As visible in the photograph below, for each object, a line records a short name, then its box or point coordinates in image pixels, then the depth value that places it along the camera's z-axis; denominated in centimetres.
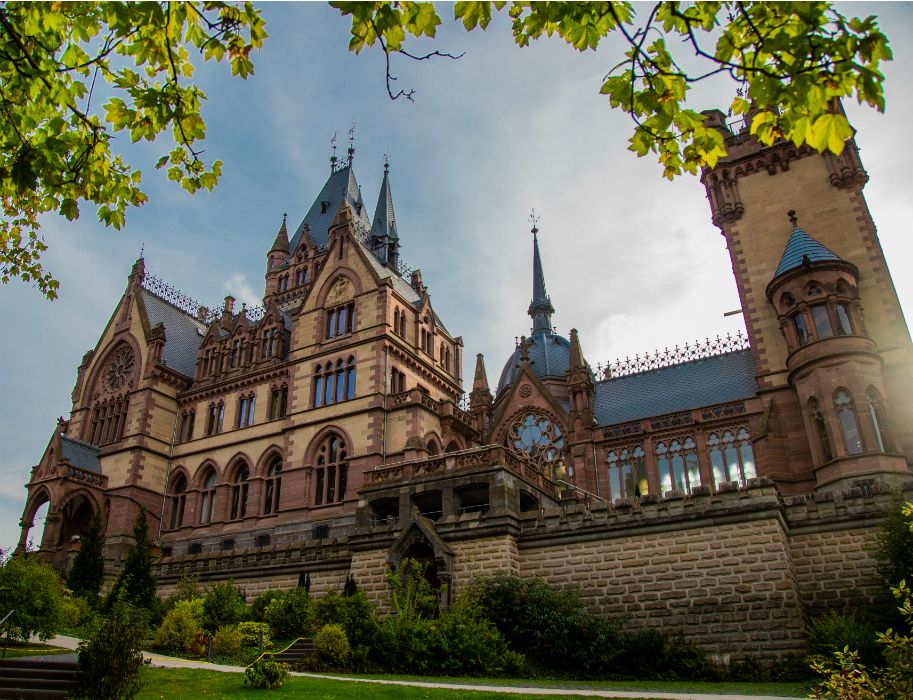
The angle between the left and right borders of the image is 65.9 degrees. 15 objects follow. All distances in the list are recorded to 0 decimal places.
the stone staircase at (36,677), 1321
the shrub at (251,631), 2197
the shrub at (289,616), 2353
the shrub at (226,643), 2147
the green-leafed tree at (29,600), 2038
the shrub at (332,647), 1936
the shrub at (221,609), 2412
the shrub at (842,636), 1678
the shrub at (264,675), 1462
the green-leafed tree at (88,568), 3152
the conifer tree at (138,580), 2736
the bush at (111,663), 1273
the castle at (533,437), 2144
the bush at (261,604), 2503
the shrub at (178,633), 2175
